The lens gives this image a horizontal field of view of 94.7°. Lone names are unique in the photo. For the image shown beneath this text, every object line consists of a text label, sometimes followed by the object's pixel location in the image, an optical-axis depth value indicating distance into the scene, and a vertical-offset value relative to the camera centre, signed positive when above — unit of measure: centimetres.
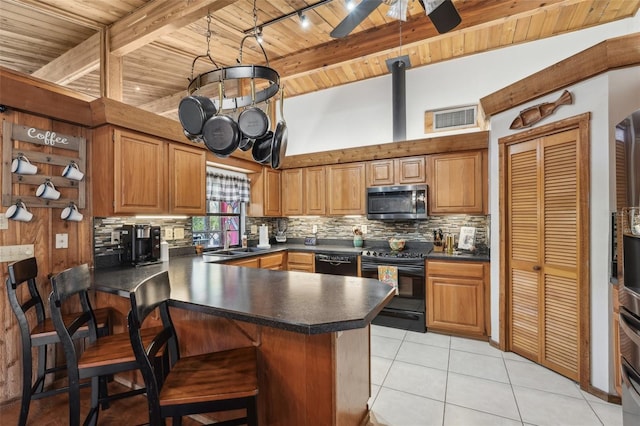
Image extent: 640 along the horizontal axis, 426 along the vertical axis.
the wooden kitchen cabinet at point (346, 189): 432 +36
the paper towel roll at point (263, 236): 465 -36
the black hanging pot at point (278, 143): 187 +45
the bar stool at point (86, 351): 151 -74
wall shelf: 216 +43
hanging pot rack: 163 +79
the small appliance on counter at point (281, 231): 508 -32
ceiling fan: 189 +136
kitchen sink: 401 -52
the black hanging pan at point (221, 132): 178 +50
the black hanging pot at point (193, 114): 181 +62
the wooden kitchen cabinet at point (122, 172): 257 +38
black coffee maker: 280 -30
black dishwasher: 395 -70
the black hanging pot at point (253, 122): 185 +58
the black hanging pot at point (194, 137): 188 +49
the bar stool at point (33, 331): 181 -76
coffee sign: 222 +62
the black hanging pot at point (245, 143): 190 +47
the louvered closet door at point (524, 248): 274 -35
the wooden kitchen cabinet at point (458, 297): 327 -98
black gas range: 351 -94
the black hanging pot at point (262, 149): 211 +47
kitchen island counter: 137 -66
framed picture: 376 -34
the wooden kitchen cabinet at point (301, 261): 425 -71
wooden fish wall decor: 244 +89
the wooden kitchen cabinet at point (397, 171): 394 +57
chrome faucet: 436 -32
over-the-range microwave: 387 +14
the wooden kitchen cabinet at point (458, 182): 359 +37
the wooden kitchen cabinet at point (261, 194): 455 +30
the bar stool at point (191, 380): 122 -74
